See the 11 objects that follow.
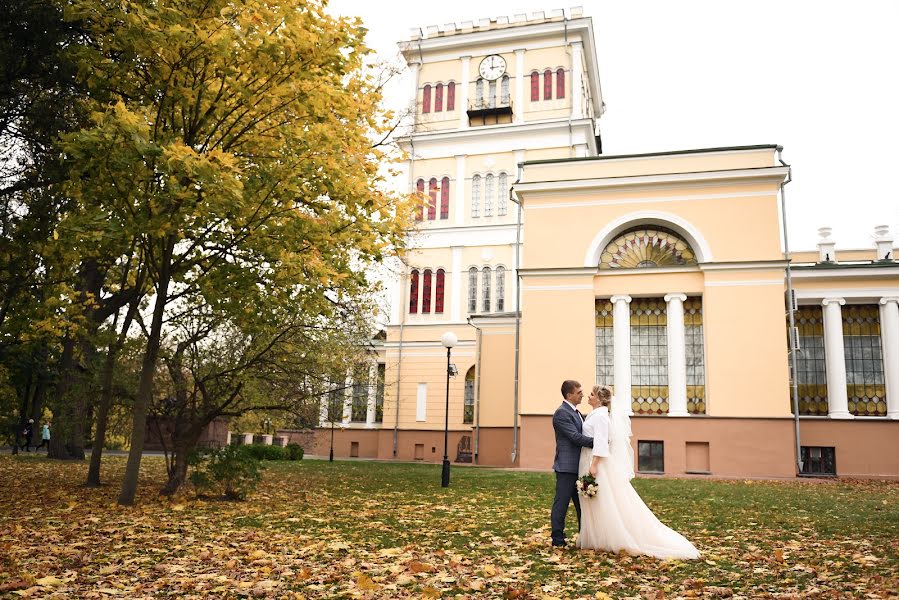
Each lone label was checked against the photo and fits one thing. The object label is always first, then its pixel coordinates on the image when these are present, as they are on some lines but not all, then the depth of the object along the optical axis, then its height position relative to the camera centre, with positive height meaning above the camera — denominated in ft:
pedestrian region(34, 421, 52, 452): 114.82 -0.97
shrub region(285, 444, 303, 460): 108.68 -2.47
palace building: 75.66 +14.17
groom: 26.81 -0.16
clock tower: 128.36 +49.43
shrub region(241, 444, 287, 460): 107.65 -2.67
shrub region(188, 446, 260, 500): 40.32 -2.06
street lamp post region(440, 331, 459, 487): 61.82 +8.61
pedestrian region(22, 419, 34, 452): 108.17 -0.93
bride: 25.27 -2.18
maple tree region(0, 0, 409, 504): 32.63 +12.75
